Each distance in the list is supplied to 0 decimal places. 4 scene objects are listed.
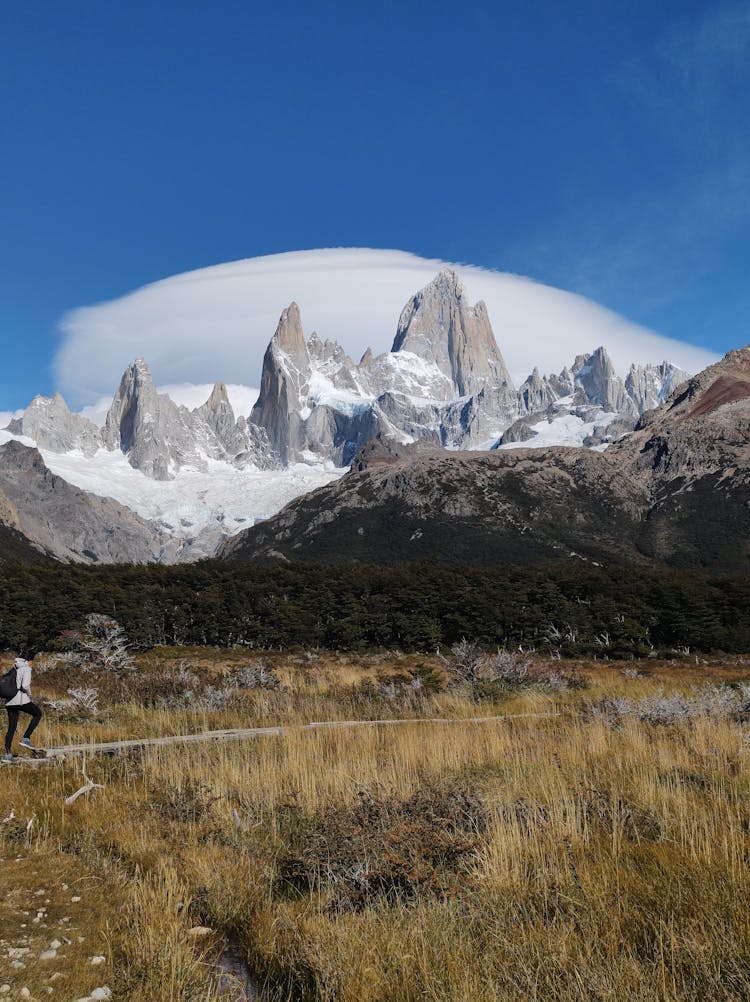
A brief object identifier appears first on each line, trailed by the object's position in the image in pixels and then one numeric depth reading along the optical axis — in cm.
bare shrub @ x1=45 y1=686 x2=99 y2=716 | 1803
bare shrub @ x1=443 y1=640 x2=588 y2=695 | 2276
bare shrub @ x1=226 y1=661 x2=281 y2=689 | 2605
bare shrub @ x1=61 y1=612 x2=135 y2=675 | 3069
